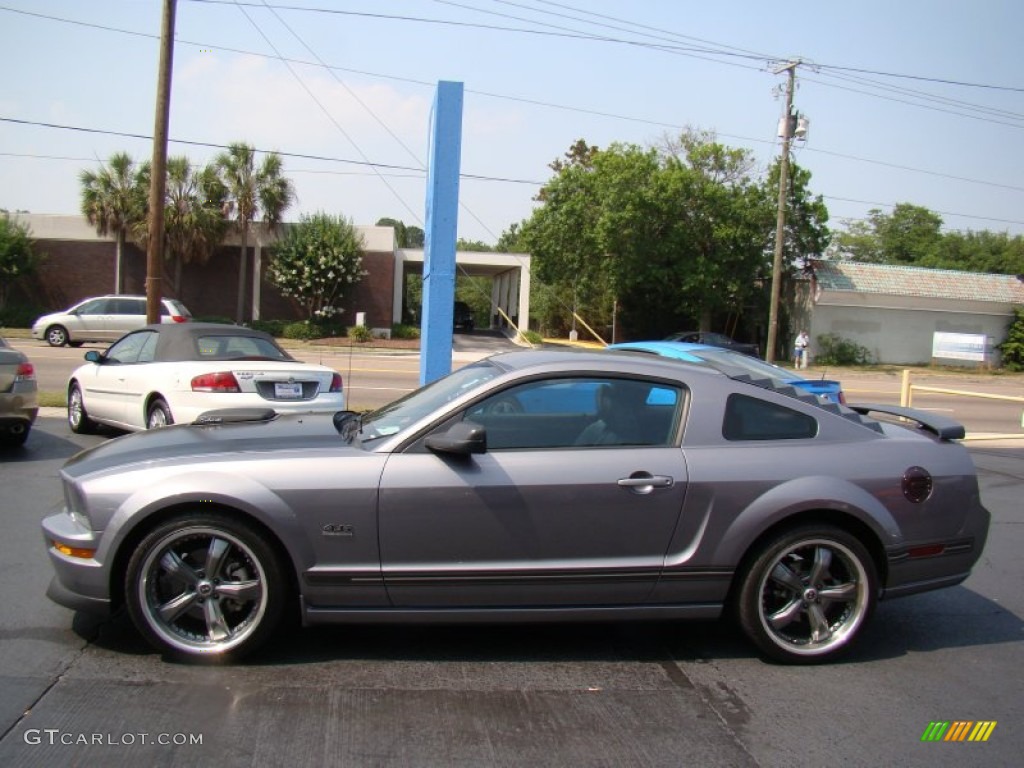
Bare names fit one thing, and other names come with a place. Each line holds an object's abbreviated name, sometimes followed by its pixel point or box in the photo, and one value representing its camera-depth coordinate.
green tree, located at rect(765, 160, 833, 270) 37.75
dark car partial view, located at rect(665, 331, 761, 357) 30.58
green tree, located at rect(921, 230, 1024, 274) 60.59
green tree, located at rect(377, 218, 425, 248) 87.72
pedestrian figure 36.59
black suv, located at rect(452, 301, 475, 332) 51.94
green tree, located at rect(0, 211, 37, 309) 33.62
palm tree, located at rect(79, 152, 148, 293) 34.88
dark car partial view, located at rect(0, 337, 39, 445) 8.62
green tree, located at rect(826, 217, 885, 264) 81.75
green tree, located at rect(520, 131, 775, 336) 36.75
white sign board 37.28
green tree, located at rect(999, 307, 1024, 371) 40.78
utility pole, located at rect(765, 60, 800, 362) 30.30
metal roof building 39.59
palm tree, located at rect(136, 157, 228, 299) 34.80
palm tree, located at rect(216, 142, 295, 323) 35.19
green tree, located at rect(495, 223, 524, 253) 70.00
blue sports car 9.48
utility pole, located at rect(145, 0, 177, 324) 14.30
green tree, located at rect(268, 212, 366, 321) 35.56
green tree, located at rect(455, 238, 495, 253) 91.00
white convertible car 8.70
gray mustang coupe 3.93
